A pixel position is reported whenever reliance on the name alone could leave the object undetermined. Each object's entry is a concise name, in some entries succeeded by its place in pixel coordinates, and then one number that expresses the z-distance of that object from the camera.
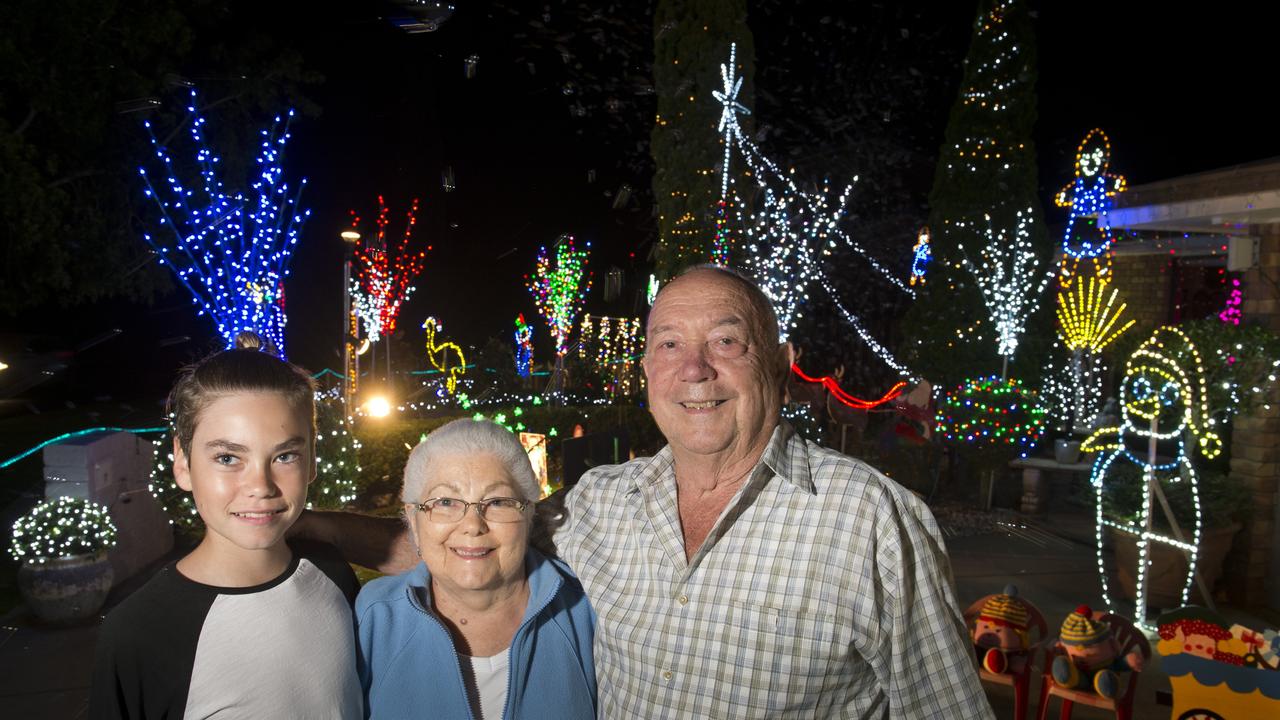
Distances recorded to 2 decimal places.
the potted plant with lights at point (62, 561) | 5.70
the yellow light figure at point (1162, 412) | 5.26
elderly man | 1.86
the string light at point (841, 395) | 9.52
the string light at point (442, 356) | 13.64
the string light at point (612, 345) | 13.52
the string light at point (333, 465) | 7.14
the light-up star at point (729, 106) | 8.90
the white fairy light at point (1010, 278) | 10.98
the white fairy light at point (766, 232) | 9.05
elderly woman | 1.88
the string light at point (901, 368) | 11.36
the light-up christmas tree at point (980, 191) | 10.63
